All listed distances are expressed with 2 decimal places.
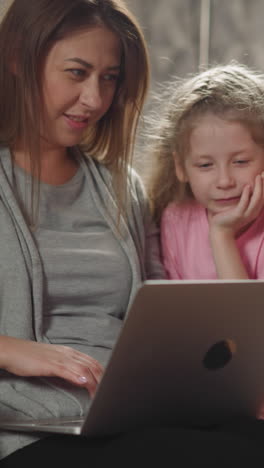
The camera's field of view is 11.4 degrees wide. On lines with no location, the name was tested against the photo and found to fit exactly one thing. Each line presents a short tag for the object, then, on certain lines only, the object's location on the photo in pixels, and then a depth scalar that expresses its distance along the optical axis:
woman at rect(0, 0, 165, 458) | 1.80
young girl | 1.95
